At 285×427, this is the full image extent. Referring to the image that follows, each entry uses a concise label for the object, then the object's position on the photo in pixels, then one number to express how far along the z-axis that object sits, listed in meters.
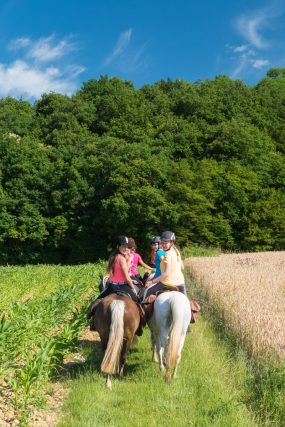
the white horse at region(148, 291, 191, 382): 6.65
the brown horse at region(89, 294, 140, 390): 6.53
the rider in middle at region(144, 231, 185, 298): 7.17
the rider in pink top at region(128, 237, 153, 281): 10.28
